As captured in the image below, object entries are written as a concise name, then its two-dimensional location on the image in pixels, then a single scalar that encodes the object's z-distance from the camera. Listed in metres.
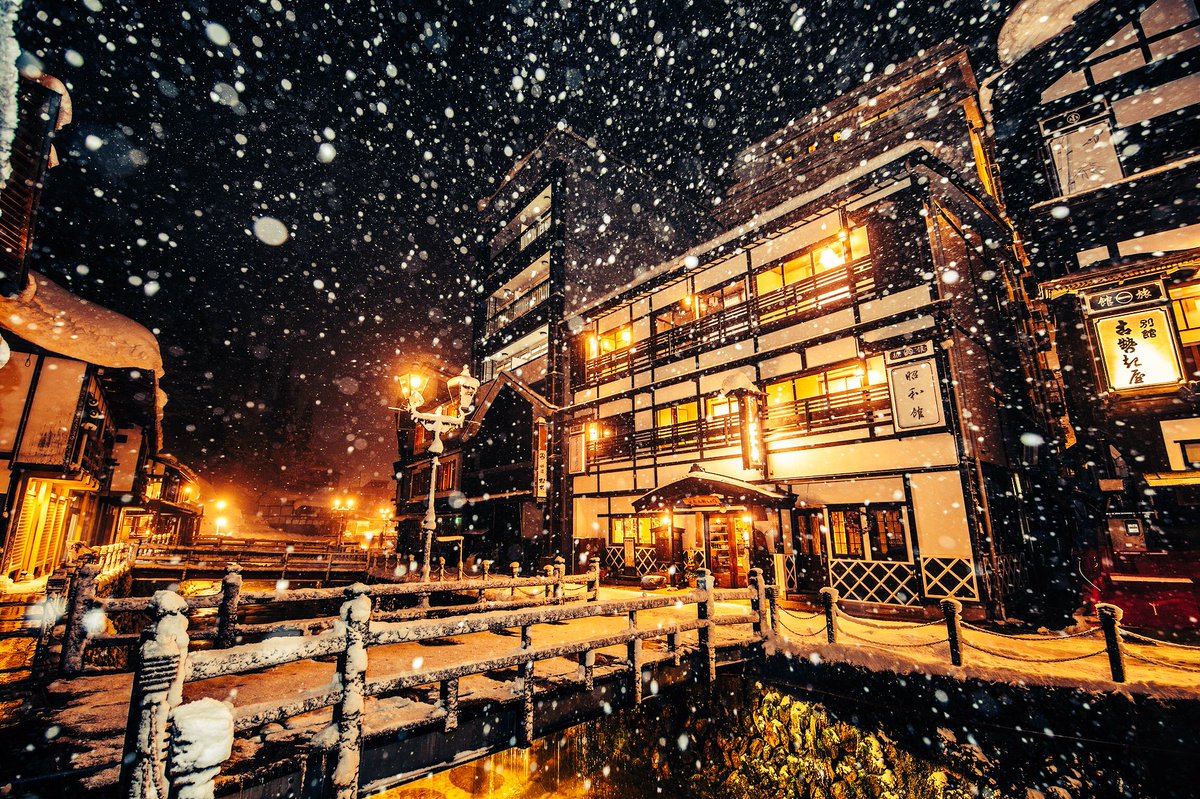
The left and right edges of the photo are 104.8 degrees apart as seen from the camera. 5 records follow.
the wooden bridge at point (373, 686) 2.82
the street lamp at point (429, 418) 12.34
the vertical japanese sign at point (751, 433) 15.15
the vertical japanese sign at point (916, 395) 12.06
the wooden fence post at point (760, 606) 9.26
